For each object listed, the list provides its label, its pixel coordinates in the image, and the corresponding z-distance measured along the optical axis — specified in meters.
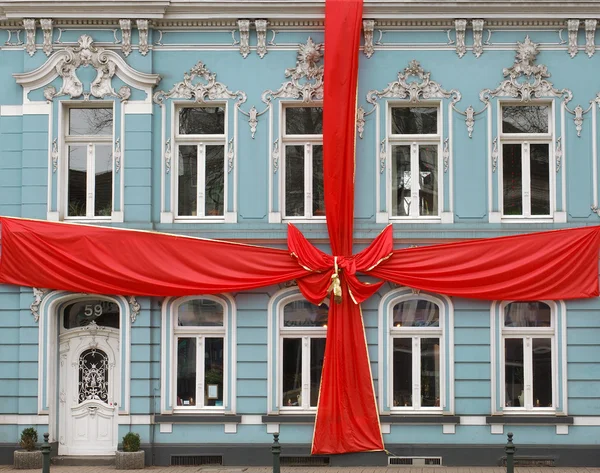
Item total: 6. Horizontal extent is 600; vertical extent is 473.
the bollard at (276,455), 18.70
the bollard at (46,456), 18.69
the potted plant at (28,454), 21.89
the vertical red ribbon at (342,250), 21.94
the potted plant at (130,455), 21.86
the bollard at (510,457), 18.25
